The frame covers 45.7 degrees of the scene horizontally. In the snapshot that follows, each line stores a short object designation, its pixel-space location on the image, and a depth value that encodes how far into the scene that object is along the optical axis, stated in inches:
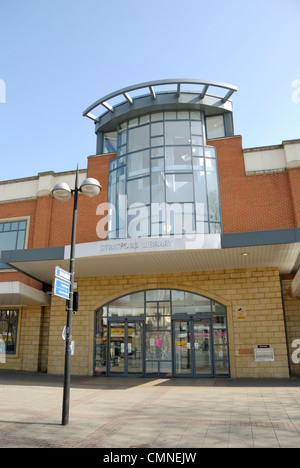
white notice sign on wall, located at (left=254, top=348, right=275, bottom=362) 572.4
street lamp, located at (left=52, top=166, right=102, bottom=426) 294.9
